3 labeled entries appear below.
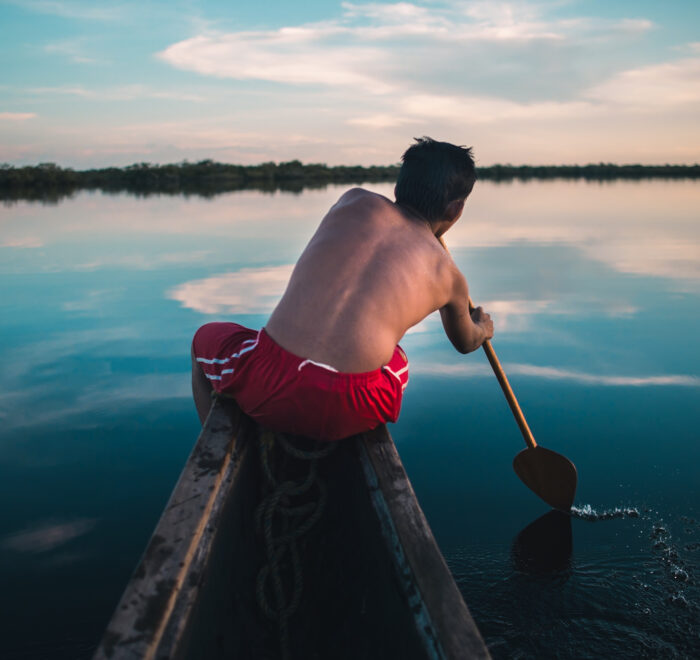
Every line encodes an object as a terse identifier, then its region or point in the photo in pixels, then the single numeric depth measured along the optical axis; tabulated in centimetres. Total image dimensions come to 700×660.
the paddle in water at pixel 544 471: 295
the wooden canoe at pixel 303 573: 120
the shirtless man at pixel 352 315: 179
